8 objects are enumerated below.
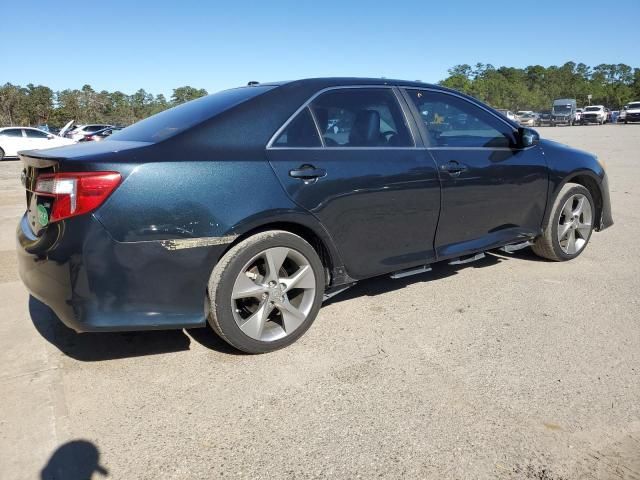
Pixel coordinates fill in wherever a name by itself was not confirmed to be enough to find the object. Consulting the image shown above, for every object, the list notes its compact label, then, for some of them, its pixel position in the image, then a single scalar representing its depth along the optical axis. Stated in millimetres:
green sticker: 2609
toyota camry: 2514
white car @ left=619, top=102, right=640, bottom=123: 46925
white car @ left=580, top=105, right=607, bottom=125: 51375
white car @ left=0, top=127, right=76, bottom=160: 19525
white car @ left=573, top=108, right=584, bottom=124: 53625
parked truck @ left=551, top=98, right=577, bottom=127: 53312
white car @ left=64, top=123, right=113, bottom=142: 24512
